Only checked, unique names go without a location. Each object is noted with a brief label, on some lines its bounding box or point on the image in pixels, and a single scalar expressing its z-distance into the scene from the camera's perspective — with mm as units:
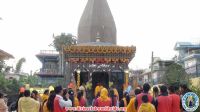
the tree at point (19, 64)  47959
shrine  15371
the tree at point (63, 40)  37614
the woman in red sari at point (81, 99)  9056
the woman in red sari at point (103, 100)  7813
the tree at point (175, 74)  25088
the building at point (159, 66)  39851
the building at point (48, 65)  37917
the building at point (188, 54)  34135
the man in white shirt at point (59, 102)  6381
